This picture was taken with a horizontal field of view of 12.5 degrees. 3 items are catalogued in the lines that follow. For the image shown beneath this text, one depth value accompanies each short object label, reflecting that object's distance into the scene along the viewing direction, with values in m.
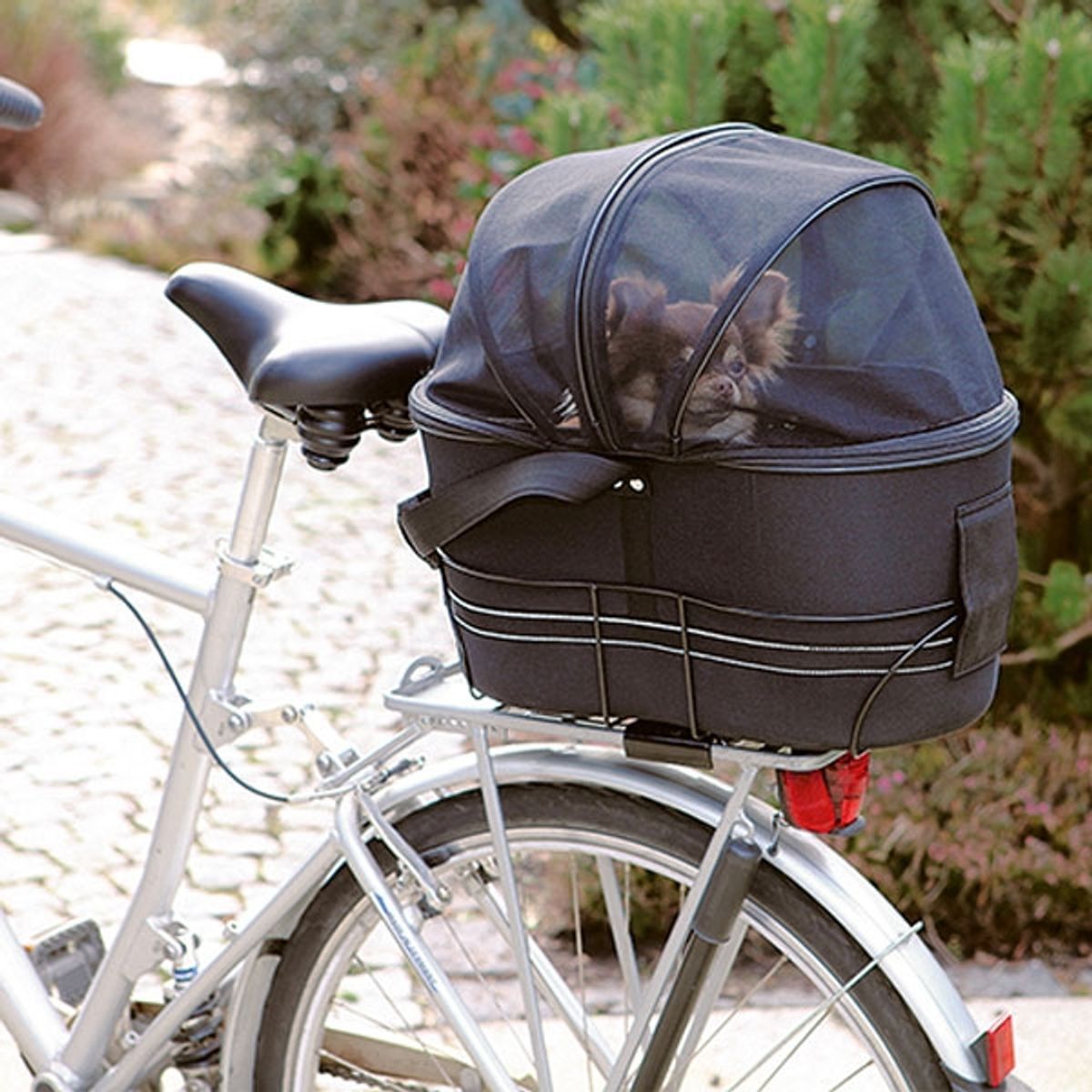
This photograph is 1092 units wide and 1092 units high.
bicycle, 3.86
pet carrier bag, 3.64
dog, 3.63
